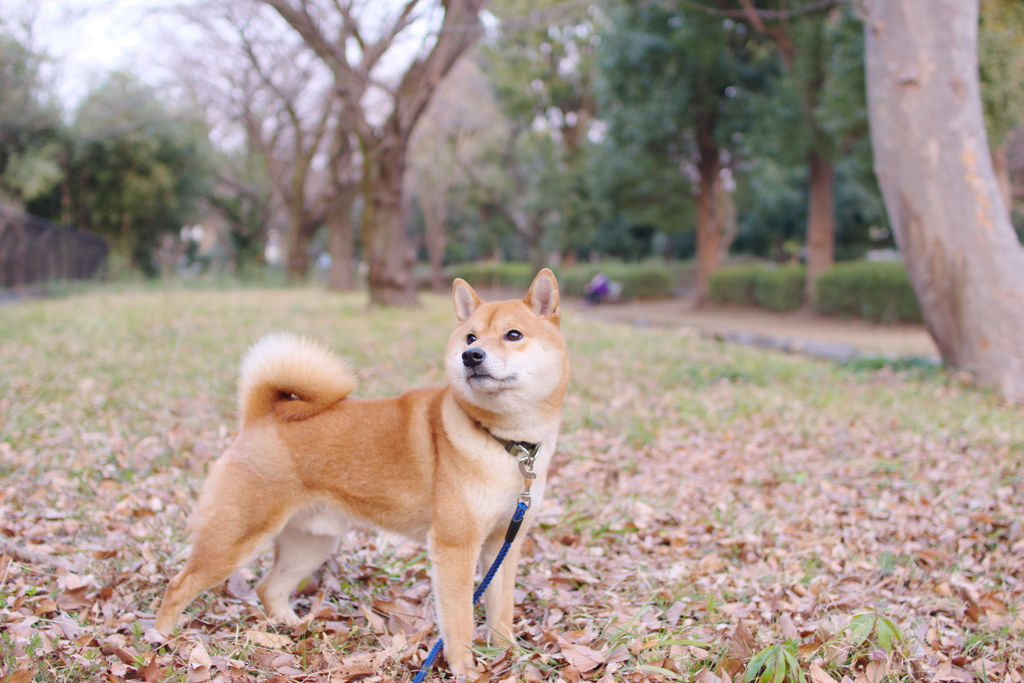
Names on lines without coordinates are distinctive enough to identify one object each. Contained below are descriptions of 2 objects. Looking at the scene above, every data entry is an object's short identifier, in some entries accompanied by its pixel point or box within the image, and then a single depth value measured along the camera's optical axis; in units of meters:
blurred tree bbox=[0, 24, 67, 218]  13.59
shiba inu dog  2.30
